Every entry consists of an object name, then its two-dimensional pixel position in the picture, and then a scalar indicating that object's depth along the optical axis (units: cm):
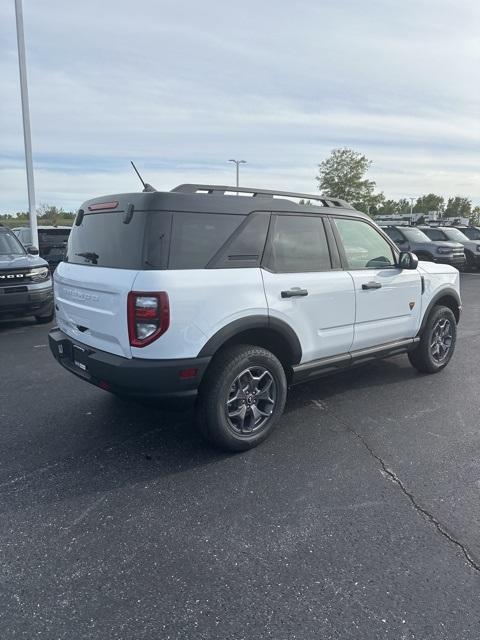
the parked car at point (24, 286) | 767
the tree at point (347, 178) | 4334
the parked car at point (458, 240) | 1880
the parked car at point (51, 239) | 1232
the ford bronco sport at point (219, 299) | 309
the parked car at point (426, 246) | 1658
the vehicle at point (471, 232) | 2141
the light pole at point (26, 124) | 1234
